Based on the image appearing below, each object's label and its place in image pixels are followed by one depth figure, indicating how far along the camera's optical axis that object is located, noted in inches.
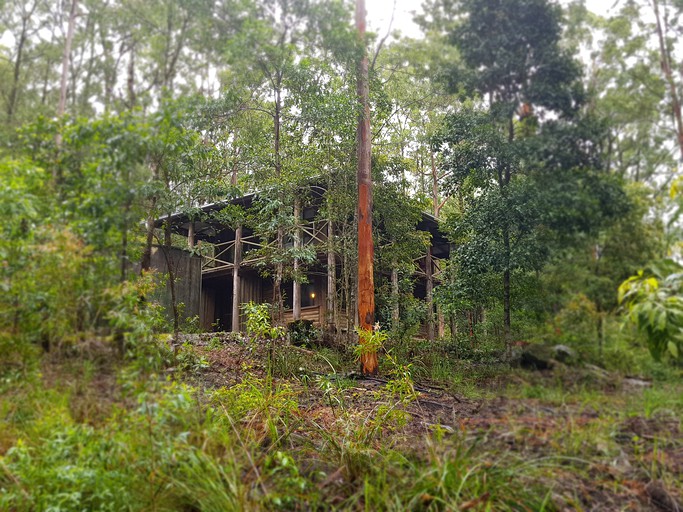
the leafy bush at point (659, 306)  136.7
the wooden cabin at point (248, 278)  398.5
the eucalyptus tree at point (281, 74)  224.4
